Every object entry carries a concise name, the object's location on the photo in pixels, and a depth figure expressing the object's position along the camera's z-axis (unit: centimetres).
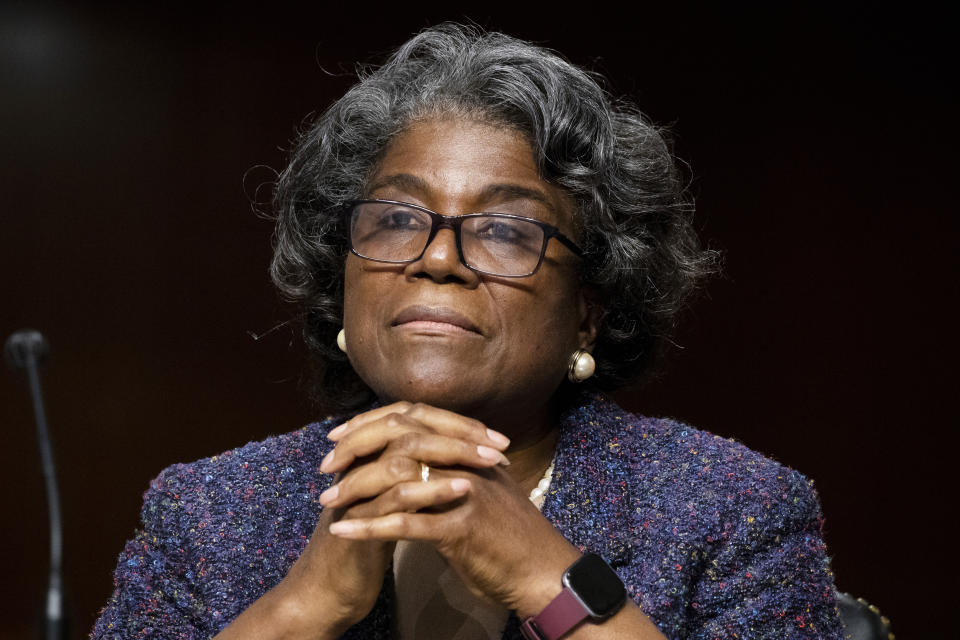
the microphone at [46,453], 161
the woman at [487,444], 182
